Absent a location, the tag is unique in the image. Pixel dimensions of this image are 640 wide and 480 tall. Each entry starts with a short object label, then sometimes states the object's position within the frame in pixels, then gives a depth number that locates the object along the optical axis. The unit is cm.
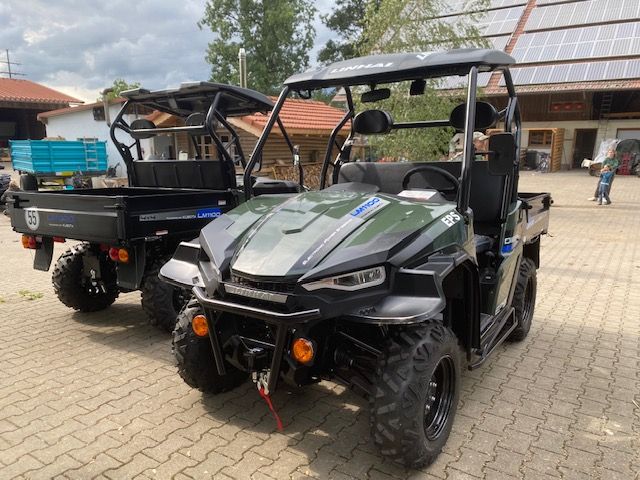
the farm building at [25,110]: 3155
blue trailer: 1553
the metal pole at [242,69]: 1200
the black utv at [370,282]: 243
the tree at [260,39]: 3525
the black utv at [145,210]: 427
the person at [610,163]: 1480
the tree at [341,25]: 3950
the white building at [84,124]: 2130
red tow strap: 263
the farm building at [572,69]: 2092
